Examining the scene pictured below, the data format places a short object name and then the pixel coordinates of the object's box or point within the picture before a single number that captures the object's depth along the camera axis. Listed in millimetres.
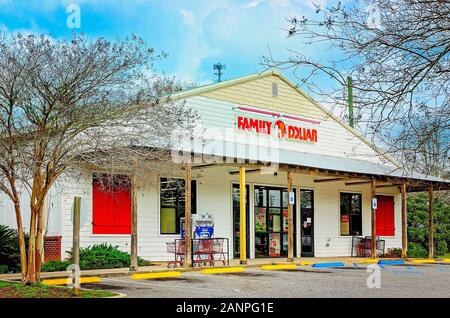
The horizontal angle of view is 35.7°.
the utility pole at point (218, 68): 65375
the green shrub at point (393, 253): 29208
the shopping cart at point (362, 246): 29234
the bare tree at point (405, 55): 9797
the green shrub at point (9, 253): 19028
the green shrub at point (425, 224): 33938
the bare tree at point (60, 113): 13547
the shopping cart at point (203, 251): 21100
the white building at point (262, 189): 21484
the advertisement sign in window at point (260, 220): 26244
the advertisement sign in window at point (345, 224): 29703
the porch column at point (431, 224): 28438
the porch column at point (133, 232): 18641
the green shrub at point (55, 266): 18656
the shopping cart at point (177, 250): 20984
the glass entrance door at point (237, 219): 25406
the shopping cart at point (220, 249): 22941
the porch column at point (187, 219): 19734
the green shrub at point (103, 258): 19641
